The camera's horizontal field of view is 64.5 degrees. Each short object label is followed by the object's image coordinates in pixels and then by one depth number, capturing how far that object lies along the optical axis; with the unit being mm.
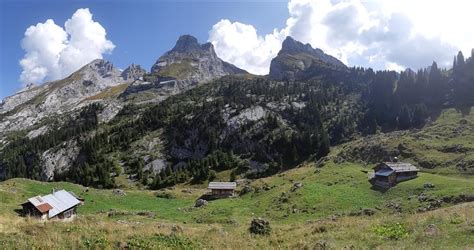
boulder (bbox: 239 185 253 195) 80812
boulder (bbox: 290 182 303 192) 66794
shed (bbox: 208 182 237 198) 81812
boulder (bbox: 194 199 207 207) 69062
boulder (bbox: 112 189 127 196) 78888
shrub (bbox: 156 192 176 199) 83938
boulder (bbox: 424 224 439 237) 20703
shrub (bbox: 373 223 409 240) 21214
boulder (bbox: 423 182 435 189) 61406
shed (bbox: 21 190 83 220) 48688
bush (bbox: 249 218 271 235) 27188
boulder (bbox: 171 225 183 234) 24655
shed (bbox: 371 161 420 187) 68906
